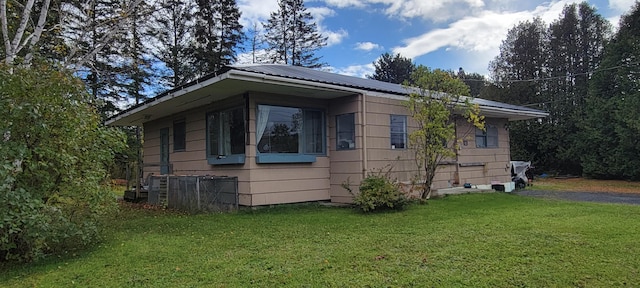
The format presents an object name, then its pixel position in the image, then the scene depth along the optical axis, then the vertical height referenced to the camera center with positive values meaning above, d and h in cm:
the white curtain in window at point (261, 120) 759 +71
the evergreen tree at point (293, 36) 2436 +752
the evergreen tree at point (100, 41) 1005 +373
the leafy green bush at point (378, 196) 696 -75
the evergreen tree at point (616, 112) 1731 +187
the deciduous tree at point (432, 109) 789 +94
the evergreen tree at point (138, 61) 1155 +403
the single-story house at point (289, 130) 745 +53
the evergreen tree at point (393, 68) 3347 +747
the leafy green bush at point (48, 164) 372 -5
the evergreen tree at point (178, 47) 2067 +589
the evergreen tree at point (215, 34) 2144 +696
